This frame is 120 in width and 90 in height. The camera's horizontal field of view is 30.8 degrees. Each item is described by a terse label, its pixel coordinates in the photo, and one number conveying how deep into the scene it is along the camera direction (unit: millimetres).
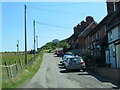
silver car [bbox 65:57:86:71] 21984
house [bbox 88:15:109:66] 30597
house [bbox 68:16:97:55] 64188
